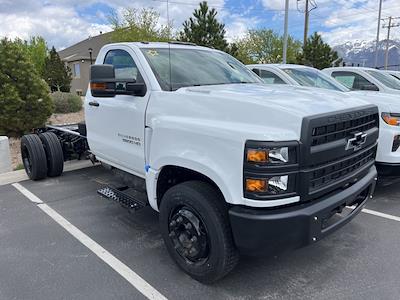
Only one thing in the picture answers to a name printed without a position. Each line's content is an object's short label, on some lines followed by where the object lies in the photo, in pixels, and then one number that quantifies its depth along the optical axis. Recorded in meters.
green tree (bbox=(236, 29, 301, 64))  48.72
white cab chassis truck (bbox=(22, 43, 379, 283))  2.51
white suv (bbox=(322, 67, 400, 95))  8.09
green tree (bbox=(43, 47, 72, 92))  36.41
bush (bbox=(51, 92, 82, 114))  14.95
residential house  44.00
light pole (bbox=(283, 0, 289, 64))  15.76
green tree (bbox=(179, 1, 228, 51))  18.94
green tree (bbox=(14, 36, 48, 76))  51.88
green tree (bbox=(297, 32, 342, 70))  23.41
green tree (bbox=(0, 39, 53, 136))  9.67
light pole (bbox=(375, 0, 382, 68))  33.57
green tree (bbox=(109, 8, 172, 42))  29.45
